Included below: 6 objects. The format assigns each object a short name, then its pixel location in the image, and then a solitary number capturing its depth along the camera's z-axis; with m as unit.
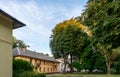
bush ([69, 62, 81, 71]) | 21.26
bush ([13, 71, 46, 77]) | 6.23
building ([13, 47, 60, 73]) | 19.02
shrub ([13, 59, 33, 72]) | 6.78
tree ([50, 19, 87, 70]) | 19.48
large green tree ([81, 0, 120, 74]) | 4.31
